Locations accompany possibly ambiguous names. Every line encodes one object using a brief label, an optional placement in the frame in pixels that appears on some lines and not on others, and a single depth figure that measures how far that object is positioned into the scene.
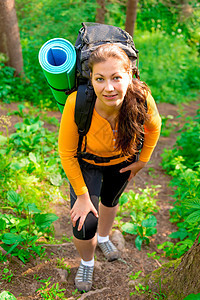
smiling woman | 1.73
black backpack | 1.84
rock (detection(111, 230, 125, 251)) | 3.05
